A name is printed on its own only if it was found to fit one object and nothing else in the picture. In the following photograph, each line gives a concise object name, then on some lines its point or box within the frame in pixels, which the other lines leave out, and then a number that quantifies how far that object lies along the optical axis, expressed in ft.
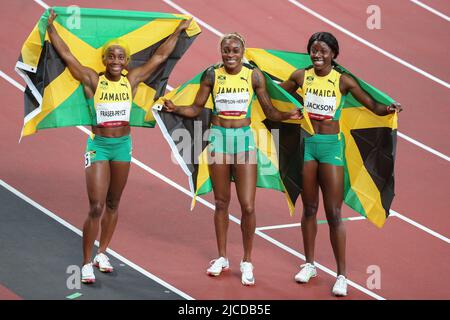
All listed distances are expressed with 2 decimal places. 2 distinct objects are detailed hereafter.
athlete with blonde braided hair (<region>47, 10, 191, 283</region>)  64.18
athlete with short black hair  64.95
